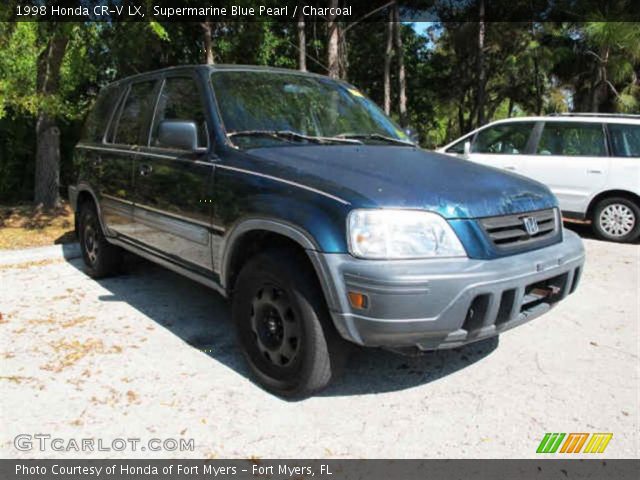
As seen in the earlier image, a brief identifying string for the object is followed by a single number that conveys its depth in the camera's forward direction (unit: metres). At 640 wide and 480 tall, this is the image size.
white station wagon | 7.79
